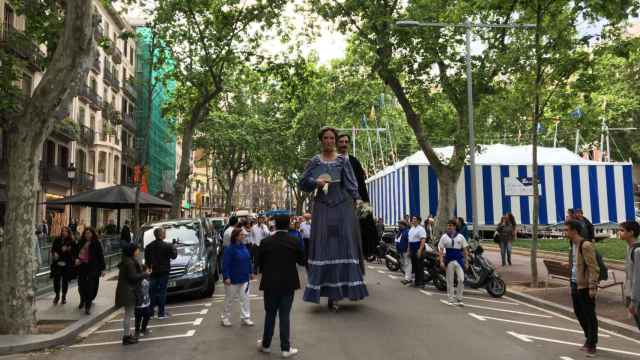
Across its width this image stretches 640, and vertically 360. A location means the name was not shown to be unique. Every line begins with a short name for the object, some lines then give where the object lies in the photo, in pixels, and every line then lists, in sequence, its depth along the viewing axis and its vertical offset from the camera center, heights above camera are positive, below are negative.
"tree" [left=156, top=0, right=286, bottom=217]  21.09 +7.39
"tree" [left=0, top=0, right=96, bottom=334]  8.72 +1.29
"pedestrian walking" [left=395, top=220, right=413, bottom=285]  14.55 -0.61
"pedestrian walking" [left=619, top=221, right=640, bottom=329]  6.86 -0.56
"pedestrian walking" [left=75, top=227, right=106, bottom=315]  11.23 -0.73
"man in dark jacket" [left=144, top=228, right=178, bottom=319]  9.80 -0.52
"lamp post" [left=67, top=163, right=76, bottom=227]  22.30 +2.31
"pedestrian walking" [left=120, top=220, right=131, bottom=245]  21.10 -0.16
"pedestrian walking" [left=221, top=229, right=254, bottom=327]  9.09 -0.75
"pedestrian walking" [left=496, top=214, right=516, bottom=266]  18.64 -0.34
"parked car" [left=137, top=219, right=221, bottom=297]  12.33 -0.62
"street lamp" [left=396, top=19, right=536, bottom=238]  16.02 +4.68
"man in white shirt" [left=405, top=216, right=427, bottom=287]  14.04 -0.58
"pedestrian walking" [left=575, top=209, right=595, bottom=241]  12.67 +0.00
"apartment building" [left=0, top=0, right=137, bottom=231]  30.23 +6.24
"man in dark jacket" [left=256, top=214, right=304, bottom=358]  6.72 -0.57
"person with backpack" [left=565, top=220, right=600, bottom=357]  7.10 -0.77
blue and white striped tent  26.78 +1.60
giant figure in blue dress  8.69 -0.13
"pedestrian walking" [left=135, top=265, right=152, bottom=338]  8.50 -1.17
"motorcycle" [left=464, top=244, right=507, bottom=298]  12.82 -1.21
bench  12.08 -1.00
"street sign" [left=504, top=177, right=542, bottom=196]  16.24 +1.05
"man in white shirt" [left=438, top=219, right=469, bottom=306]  11.11 -0.65
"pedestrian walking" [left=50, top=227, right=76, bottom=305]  12.13 -0.64
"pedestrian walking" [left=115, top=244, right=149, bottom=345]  8.20 -0.83
